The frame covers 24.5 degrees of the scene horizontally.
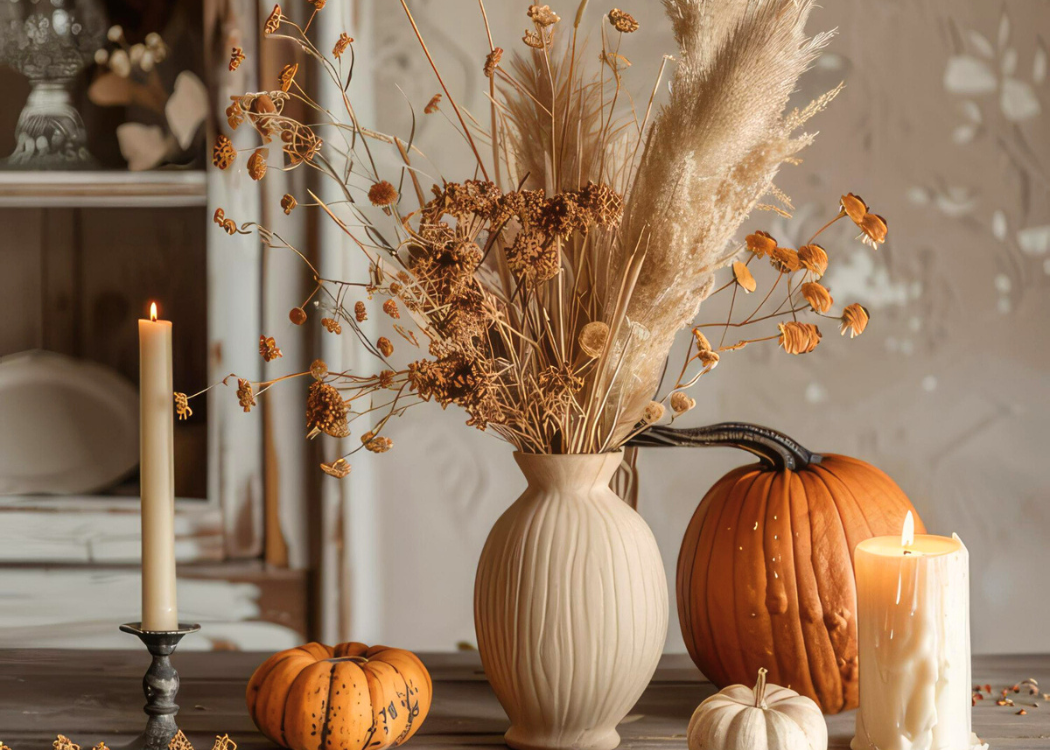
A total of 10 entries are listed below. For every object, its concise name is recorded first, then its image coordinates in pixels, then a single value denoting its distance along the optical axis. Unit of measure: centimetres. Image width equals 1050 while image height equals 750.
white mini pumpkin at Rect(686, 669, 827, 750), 174
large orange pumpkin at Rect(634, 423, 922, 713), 188
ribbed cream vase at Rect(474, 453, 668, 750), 178
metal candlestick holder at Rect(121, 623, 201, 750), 176
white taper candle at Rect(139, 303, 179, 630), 175
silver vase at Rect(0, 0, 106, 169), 213
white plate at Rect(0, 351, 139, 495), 216
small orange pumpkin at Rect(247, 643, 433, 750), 178
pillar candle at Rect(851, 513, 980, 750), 177
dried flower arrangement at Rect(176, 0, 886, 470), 171
